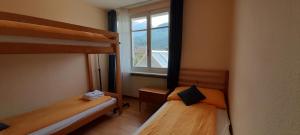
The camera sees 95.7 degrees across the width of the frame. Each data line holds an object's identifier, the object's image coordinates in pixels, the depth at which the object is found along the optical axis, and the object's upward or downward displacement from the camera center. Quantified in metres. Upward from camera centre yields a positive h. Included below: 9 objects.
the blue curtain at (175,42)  2.75 +0.23
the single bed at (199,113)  1.45 -0.79
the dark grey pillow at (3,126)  1.66 -0.89
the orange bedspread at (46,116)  1.64 -0.90
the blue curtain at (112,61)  3.55 -0.20
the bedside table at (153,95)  2.67 -0.84
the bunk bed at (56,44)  1.51 +0.14
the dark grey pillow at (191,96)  2.13 -0.68
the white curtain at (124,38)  3.46 +0.40
